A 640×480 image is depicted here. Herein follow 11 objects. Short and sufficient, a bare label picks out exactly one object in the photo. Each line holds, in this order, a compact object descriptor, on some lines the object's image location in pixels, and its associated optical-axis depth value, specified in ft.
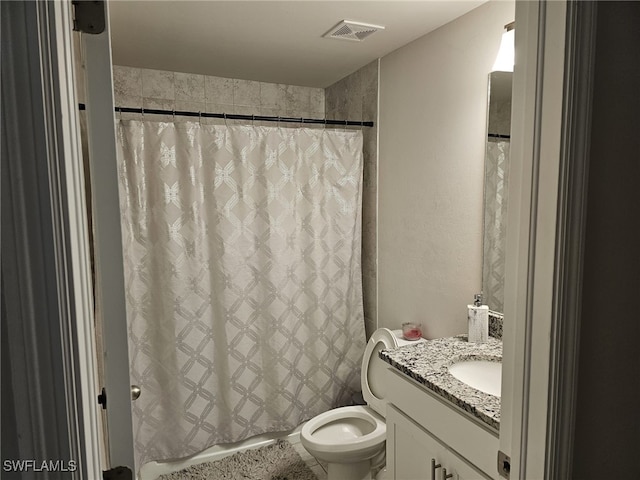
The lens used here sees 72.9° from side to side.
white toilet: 6.61
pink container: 7.50
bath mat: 7.68
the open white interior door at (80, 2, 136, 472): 2.37
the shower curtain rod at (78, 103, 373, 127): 7.36
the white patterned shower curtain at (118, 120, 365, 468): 7.42
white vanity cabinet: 4.17
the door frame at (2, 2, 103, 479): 1.67
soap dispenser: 6.05
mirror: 6.03
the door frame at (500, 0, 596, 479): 2.32
